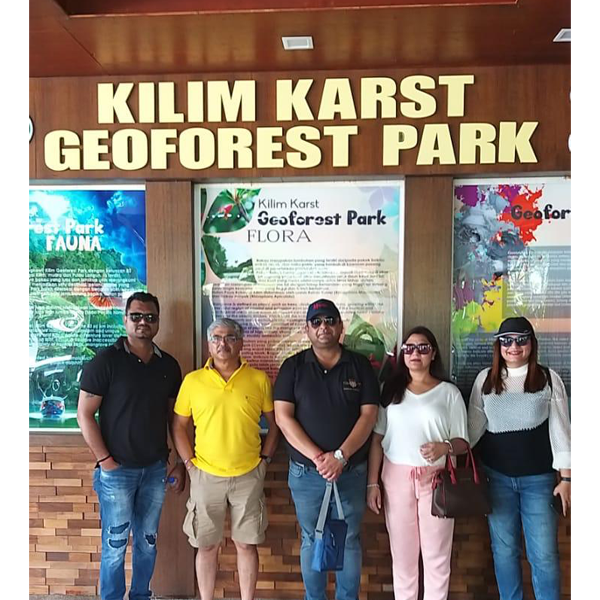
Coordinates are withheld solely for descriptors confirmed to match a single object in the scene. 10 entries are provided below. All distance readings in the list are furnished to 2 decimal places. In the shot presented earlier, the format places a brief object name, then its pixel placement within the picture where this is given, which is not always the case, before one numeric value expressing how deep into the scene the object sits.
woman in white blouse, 2.58
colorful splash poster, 3.11
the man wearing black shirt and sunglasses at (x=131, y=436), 2.68
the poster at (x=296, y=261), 3.17
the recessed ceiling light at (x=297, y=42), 2.66
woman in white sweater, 2.59
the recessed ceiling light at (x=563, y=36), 2.58
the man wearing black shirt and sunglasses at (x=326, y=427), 2.62
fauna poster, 3.24
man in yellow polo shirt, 2.67
